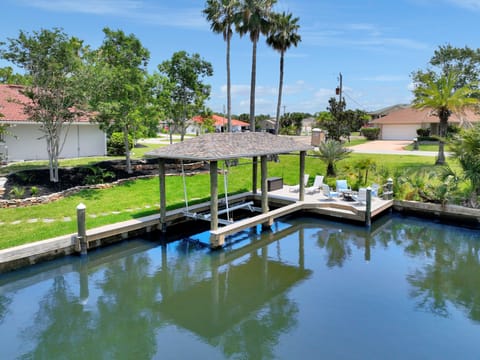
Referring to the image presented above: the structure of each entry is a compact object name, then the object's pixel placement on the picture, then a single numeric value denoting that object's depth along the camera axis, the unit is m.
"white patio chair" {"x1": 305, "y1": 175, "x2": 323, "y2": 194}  17.22
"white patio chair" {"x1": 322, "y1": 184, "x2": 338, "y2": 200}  15.44
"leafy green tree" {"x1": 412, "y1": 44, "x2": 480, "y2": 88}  46.16
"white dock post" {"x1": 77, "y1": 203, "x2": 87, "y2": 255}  9.78
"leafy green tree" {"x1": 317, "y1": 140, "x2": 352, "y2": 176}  19.29
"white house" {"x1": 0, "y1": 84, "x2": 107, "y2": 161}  21.67
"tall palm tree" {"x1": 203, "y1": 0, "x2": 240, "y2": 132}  22.86
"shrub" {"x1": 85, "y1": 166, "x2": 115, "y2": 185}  16.21
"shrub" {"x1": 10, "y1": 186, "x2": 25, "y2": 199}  13.23
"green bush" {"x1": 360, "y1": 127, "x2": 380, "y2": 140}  44.00
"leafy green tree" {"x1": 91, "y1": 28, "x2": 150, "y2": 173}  17.03
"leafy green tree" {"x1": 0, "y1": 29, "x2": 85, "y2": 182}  13.97
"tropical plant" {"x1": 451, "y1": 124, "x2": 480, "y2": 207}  13.70
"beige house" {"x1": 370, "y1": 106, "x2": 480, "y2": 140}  41.53
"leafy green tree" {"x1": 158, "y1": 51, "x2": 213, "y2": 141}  24.61
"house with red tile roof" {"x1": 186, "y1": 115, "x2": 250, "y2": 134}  54.78
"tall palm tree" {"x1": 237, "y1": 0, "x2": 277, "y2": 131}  22.27
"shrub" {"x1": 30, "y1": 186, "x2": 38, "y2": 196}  13.75
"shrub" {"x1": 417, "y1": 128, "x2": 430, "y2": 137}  40.16
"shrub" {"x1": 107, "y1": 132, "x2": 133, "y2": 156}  26.45
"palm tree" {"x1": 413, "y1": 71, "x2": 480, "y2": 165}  21.95
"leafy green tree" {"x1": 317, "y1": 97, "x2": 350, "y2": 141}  28.89
